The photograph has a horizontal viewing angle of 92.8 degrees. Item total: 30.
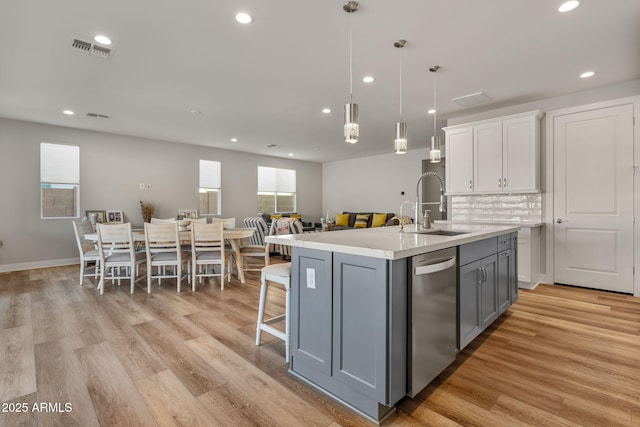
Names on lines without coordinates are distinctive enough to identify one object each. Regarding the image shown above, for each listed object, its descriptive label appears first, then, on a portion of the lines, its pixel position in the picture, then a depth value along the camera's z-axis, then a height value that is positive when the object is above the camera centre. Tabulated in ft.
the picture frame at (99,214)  19.42 -0.10
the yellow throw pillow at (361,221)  28.19 -0.83
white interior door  12.24 +0.57
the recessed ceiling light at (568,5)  7.34 +5.06
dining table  13.64 -1.09
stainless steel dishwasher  5.35 -2.00
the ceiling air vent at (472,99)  13.38 +5.14
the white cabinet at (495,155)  13.58 +2.71
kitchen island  4.99 -1.84
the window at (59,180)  18.33 +1.97
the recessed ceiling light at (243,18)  7.82 +5.09
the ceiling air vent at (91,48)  9.13 +5.08
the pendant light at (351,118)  7.09 +2.21
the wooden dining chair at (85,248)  14.07 -1.77
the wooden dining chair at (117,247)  12.87 -1.58
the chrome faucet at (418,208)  8.96 +0.12
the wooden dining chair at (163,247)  13.16 -1.57
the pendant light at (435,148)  10.54 +2.24
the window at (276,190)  29.22 +2.26
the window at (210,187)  25.03 +2.12
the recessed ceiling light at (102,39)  8.86 +5.10
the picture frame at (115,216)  20.31 -0.24
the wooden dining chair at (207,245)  13.51 -1.50
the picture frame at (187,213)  23.02 -0.05
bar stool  7.02 -1.84
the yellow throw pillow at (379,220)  27.18 -0.71
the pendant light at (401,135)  8.77 +2.22
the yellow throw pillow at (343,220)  30.04 -0.79
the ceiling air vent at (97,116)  16.20 +5.24
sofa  27.43 -0.70
